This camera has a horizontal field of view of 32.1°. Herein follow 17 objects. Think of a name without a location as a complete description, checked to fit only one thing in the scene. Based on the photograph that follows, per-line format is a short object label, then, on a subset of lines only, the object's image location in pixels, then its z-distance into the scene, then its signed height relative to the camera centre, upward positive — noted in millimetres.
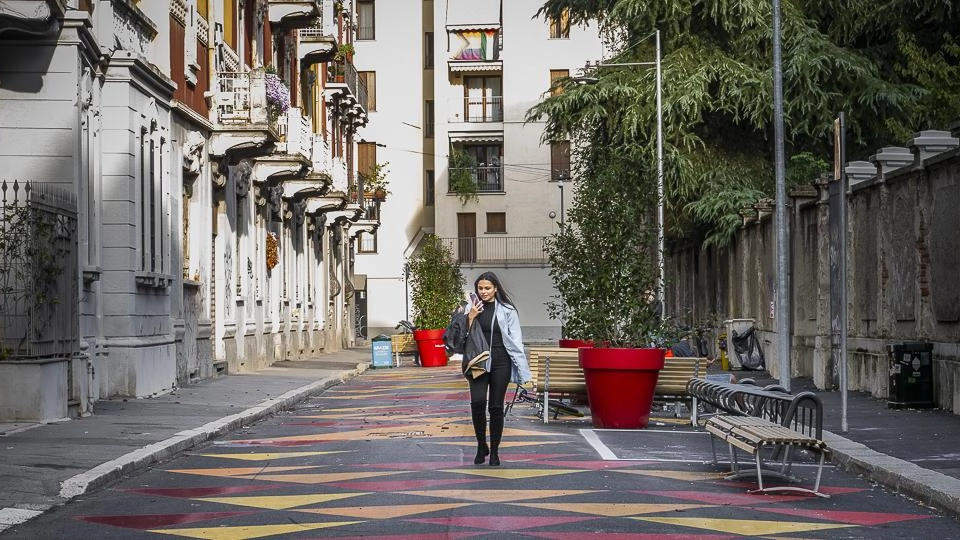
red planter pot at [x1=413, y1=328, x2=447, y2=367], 43500 -871
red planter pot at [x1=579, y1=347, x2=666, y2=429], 18500 -797
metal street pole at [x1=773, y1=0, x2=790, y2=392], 23141 +1445
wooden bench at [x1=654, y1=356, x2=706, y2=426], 19859 -790
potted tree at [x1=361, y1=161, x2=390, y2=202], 64438 +5132
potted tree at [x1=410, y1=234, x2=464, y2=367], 43656 +471
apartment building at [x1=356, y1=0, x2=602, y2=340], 73875 +8512
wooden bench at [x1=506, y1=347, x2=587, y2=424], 20219 -821
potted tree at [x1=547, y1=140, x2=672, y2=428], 18641 +278
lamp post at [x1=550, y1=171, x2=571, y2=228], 71438 +5821
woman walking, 14938 -283
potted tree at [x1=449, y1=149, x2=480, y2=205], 73812 +6105
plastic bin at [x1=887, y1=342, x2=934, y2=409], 21031 -867
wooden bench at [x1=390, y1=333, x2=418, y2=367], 46938 -827
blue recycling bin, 41625 -912
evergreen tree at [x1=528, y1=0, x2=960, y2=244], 39500 +5395
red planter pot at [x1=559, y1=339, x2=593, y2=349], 26709 -527
